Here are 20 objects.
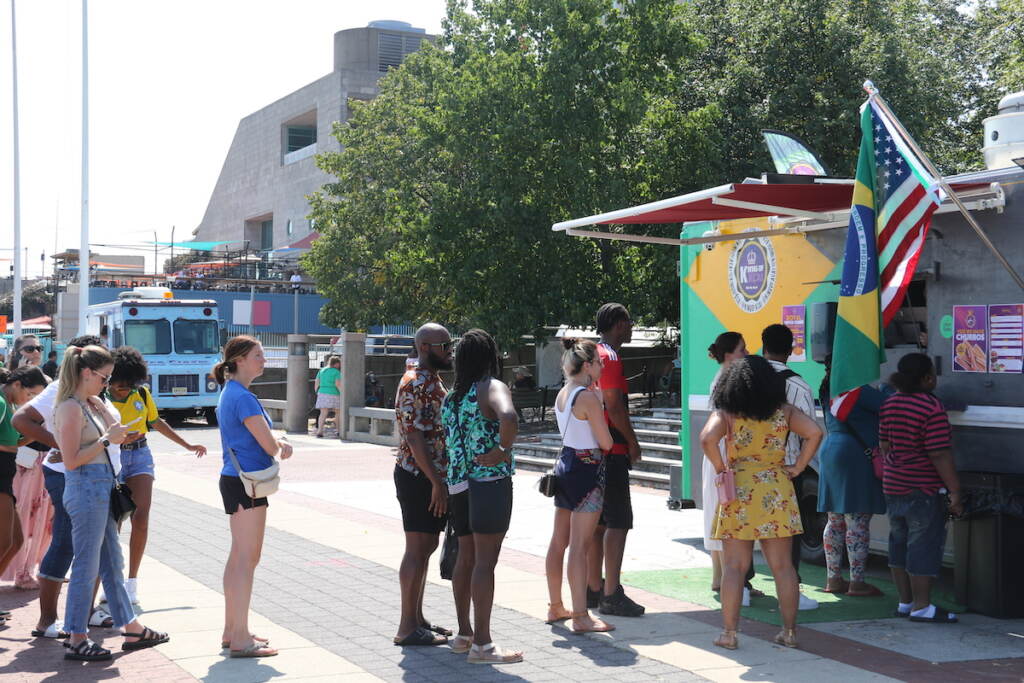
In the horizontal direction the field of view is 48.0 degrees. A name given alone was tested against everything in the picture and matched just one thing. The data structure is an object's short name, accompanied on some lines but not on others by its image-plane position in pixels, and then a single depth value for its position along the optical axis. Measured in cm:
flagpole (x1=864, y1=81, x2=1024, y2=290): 671
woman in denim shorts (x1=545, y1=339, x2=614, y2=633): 676
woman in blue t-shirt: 618
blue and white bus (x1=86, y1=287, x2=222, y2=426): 2645
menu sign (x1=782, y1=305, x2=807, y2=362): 887
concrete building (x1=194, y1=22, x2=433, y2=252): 5694
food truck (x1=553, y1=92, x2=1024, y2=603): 734
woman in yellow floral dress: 629
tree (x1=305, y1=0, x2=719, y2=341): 2016
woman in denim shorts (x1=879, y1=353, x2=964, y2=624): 707
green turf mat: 743
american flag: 697
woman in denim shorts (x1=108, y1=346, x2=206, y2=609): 720
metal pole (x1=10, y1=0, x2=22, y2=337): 3309
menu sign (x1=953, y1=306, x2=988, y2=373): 747
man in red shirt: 706
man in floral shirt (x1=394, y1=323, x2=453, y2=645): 629
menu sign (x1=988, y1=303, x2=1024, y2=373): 723
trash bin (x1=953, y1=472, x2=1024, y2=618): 712
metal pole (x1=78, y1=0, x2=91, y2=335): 3073
